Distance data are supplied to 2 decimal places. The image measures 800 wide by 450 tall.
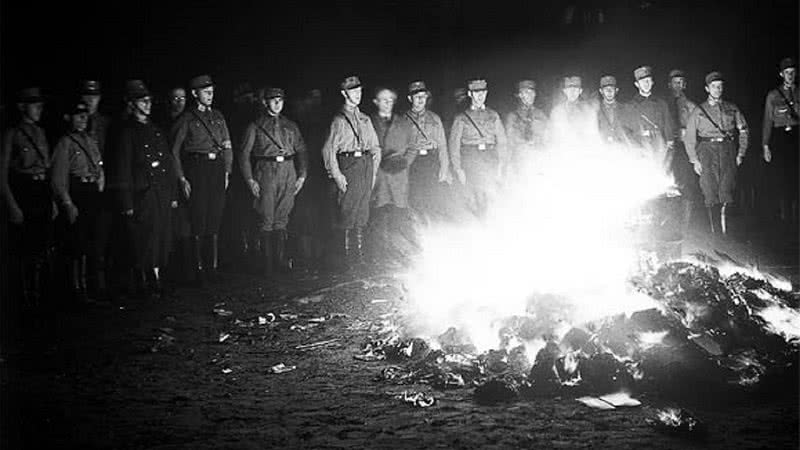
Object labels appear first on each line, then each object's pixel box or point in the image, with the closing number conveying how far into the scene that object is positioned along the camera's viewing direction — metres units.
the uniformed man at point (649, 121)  12.56
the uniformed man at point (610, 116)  12.56
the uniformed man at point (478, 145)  12.49
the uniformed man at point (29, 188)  9.62
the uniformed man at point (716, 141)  12.68
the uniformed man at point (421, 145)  12.27
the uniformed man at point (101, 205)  9.88
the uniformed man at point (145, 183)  9.80
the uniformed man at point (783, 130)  12.77
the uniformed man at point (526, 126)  12.91
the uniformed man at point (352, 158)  11.62
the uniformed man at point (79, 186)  9.62
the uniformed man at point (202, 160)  10.73
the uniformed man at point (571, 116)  12.66
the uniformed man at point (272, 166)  11.19
